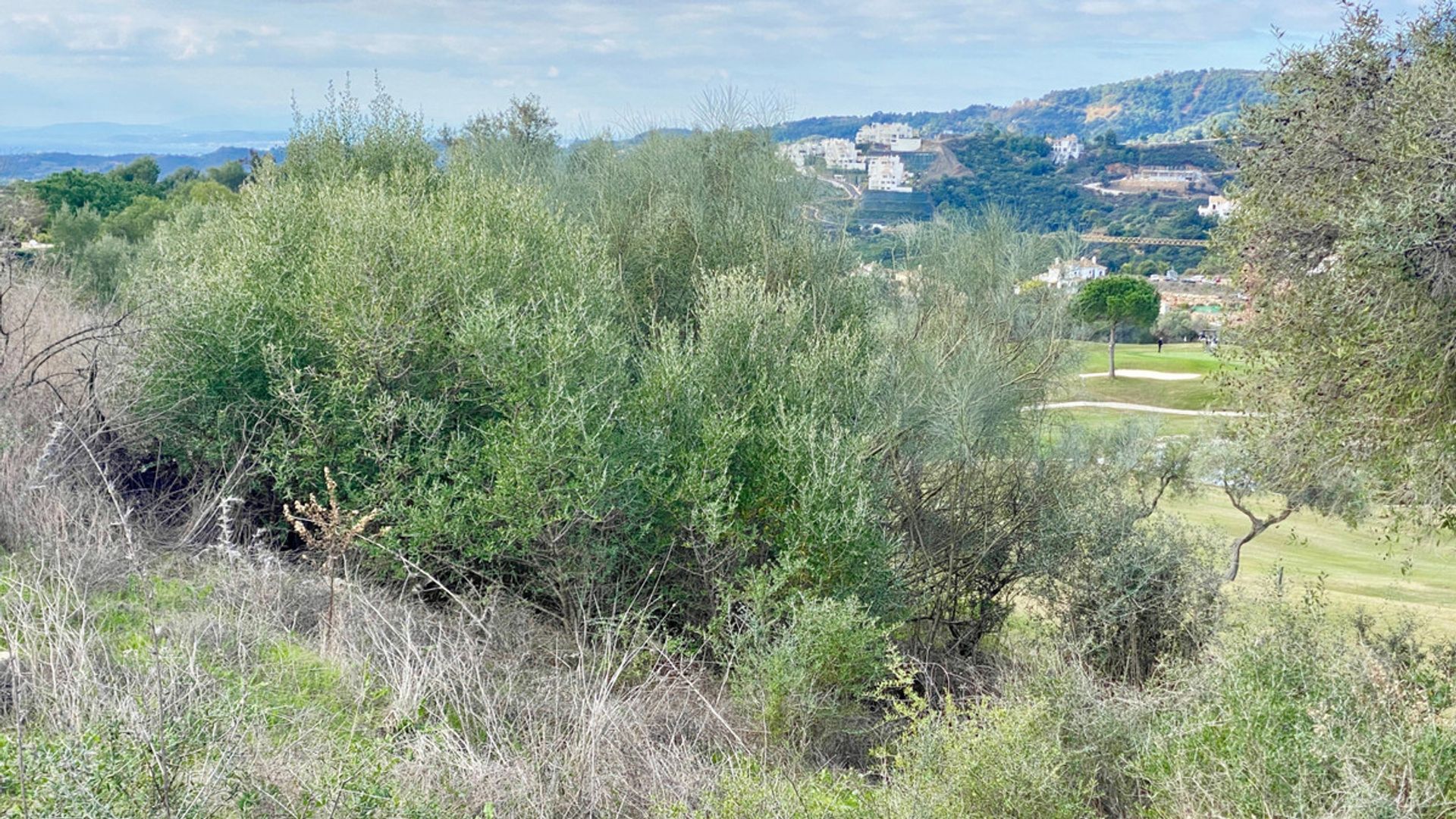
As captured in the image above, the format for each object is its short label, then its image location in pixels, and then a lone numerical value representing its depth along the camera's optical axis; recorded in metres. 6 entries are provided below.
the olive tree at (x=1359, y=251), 9.03
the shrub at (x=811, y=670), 9.84
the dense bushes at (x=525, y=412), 11.47
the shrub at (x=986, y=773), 6.88
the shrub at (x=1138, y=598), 13.29
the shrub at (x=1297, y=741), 6.37
